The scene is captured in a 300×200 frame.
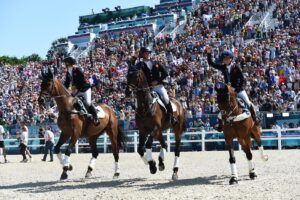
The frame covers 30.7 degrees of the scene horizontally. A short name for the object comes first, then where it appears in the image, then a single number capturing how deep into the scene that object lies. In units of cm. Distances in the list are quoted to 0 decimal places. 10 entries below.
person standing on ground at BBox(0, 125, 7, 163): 2576
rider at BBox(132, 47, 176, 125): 1435
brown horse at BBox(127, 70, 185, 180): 1366
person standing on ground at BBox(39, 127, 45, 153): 3203
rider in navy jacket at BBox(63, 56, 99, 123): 1542
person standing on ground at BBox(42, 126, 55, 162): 2514
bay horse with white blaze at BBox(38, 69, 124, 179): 1480
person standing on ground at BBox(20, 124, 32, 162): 2564
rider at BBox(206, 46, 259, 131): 1322
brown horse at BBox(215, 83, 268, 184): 1248
